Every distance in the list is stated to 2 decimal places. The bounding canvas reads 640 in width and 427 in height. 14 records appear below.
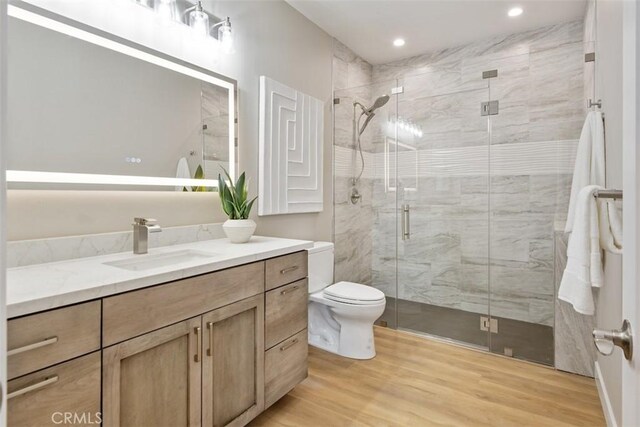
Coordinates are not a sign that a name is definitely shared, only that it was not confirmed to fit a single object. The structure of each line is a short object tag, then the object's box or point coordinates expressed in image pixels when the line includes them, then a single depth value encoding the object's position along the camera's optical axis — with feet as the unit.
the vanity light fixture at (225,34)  6.87
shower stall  9.21
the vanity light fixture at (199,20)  6.36
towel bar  3.56
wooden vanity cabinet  3.09
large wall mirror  4.54
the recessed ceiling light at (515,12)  8.91
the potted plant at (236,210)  6.44
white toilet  7.91
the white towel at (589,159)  6.39
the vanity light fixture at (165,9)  5.90
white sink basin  4.95
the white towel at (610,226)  4.63
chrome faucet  5.21
